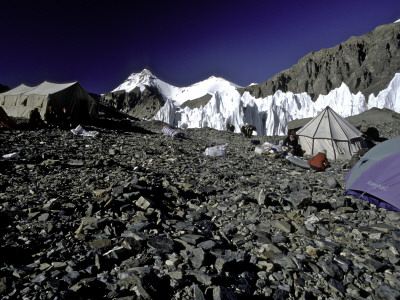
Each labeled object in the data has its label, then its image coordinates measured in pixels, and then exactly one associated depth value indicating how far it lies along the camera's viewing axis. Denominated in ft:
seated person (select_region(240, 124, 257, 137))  67.22
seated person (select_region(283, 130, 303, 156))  38.68
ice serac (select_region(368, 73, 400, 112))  184.58
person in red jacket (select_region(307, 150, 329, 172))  27.12
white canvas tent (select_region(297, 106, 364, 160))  37.45
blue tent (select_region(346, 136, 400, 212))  15.12
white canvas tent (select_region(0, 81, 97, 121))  50.03
